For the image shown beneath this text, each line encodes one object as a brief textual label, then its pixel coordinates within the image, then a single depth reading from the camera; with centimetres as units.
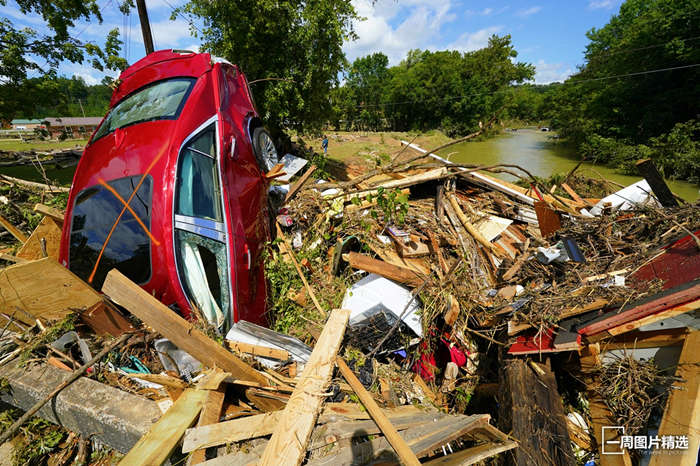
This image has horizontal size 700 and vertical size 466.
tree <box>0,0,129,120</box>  664
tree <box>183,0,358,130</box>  750
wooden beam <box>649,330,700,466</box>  168
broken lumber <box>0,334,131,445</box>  166
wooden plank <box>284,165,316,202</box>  432
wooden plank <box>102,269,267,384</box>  189
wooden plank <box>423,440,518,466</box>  151
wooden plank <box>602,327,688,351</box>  211
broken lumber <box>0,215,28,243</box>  345
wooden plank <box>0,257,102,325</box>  207
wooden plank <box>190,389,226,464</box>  156
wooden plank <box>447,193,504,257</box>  382
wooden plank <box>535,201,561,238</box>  397
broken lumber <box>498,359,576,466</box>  183
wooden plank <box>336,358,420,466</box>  129
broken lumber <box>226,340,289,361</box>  232
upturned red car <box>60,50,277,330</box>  231
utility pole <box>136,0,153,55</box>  895
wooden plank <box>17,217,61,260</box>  298
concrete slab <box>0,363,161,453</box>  188
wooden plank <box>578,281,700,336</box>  206
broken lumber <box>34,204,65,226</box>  300
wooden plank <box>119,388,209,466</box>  146
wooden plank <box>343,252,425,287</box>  314
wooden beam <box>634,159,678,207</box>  407
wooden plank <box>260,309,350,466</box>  136
